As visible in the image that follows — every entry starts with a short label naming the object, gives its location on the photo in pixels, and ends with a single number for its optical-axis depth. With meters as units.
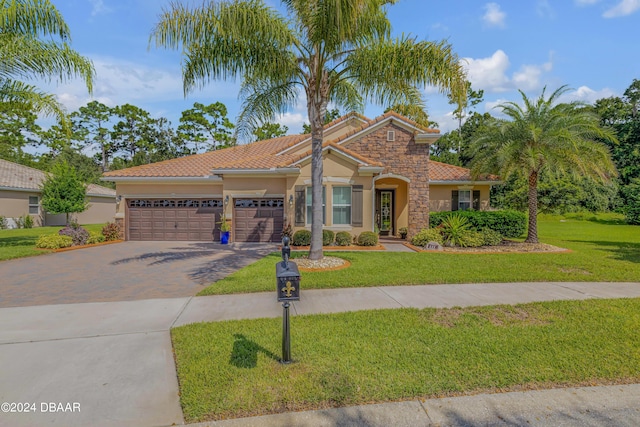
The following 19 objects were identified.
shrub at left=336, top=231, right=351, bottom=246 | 13.37
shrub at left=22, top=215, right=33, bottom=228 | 22.53
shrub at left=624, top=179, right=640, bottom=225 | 21.40
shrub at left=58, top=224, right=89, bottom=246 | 14.20
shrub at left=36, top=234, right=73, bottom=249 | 12.92
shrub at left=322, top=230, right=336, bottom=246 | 13.38
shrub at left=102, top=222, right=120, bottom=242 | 15.78
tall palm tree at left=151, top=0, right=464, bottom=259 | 7.56
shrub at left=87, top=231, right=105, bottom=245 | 14.79
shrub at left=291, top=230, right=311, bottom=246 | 13.37
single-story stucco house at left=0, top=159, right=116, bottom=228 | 21.64
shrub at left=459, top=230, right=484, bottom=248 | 13.47
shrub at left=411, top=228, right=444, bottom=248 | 13.55
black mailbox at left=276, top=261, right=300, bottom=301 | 3.44
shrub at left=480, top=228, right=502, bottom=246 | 13.97
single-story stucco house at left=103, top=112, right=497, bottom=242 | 13.92
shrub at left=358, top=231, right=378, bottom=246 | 13.28
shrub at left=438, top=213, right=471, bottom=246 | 13.91
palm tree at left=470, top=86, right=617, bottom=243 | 12.70
